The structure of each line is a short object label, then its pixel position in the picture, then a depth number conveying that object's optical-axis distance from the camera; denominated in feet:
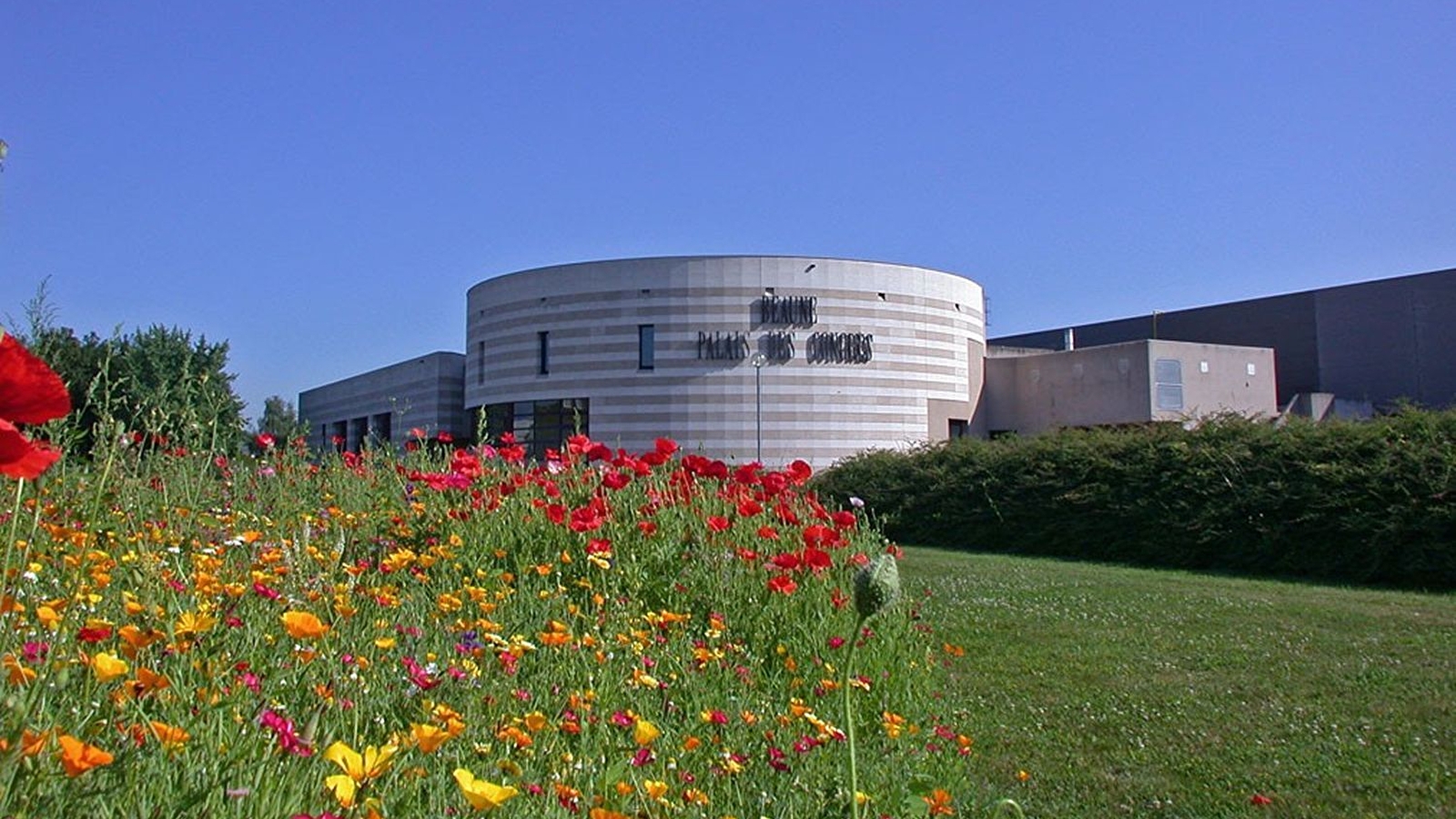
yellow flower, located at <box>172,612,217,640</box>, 7.88
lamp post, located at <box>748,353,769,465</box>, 145.98
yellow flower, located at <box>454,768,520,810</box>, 5.39
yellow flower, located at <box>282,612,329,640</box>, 6.57
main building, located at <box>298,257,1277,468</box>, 146.41
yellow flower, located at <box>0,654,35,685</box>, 6.66
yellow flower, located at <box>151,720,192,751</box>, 6.48
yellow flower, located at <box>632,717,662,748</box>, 7.93
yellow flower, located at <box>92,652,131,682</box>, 6.25
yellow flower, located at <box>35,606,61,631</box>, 8.07
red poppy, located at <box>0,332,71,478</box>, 3.87
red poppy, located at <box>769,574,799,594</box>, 16.48
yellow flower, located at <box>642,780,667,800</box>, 7.68
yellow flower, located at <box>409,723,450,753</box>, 5.97
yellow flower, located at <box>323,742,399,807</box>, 5.58
